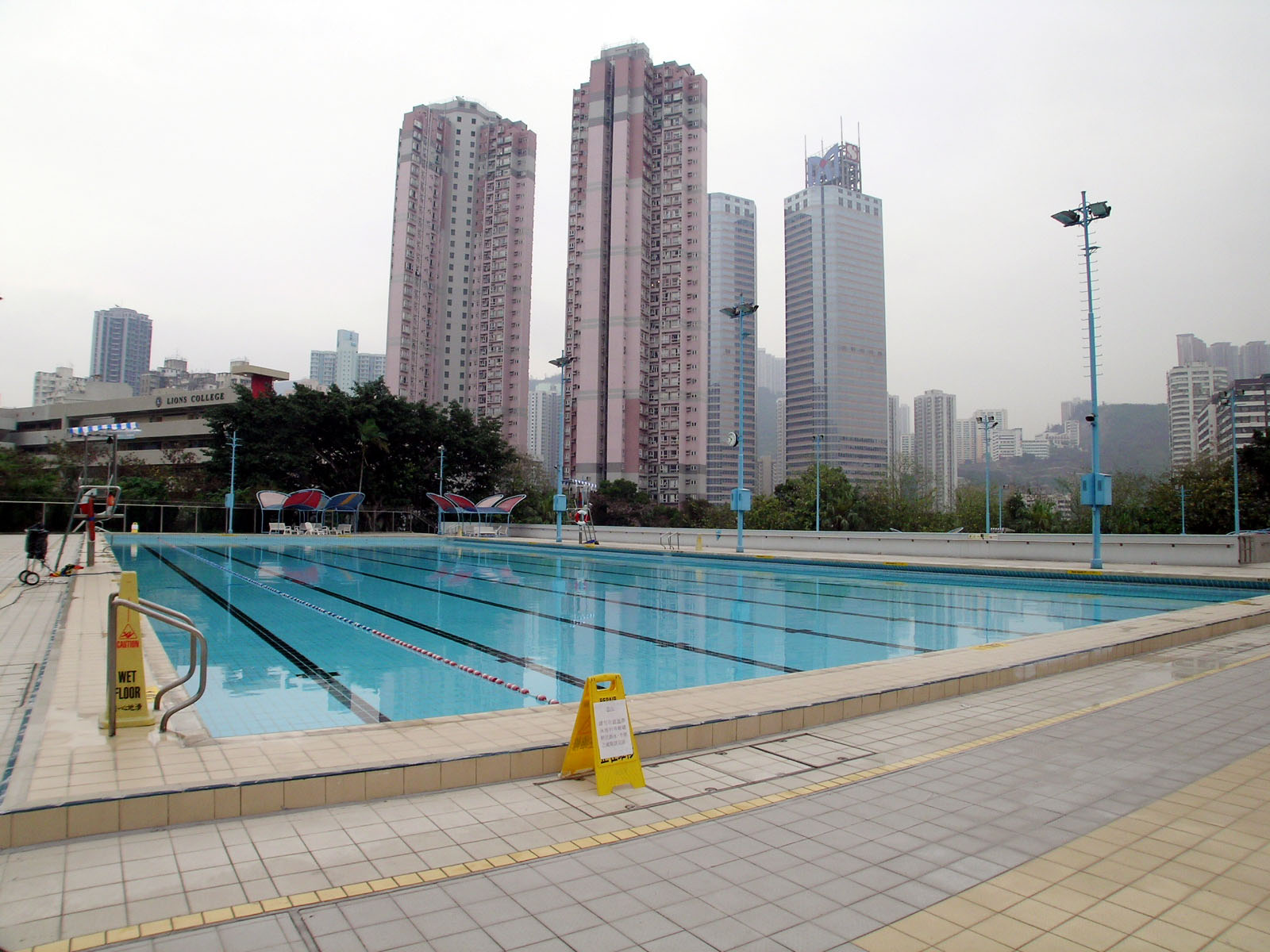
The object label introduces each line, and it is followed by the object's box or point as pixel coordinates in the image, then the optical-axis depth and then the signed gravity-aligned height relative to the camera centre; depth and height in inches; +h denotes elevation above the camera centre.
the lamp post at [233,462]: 1233.4 +83.9
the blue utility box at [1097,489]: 609.9 +23.4
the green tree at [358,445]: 1379.2 +129.2
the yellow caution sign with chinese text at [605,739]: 136.8 -43.7
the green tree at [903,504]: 1328.7 +20.6
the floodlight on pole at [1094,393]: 607.2 +105.8
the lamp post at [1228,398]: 983.6 +163.1
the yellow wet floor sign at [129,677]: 156.5 -36.8
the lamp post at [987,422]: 1170.0 +149.8
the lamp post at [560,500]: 1089.3 +17.2
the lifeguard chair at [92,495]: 478.7 +7.8
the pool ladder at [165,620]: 151.1 -25.9
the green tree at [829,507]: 1278.3 +12.5
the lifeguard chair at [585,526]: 1066.7 -21.2
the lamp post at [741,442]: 855.7 +86.4
